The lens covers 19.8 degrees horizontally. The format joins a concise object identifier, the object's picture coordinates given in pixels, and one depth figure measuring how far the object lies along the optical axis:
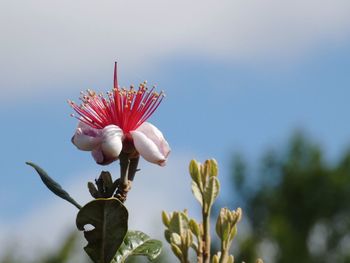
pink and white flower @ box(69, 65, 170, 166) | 2.29
